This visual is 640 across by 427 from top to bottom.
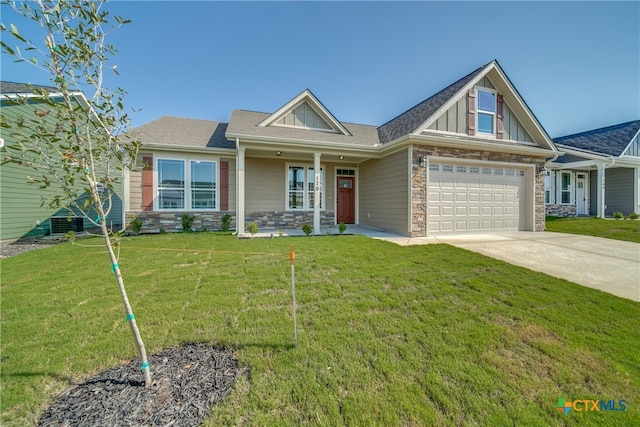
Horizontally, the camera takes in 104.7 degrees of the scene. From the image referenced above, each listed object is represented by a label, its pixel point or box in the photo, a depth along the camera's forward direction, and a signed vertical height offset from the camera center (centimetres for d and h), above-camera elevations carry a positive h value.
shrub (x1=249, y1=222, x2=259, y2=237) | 833 -56
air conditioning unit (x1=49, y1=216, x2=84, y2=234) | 927 -58
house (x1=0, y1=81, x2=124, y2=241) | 777 +19
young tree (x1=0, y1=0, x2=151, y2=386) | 175 +84
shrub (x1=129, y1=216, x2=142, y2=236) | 862 -53
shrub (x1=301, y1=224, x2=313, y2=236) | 877 -62
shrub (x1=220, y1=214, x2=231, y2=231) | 977 -42
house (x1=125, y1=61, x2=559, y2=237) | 879 +185
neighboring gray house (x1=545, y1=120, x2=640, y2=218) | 1352 +227
